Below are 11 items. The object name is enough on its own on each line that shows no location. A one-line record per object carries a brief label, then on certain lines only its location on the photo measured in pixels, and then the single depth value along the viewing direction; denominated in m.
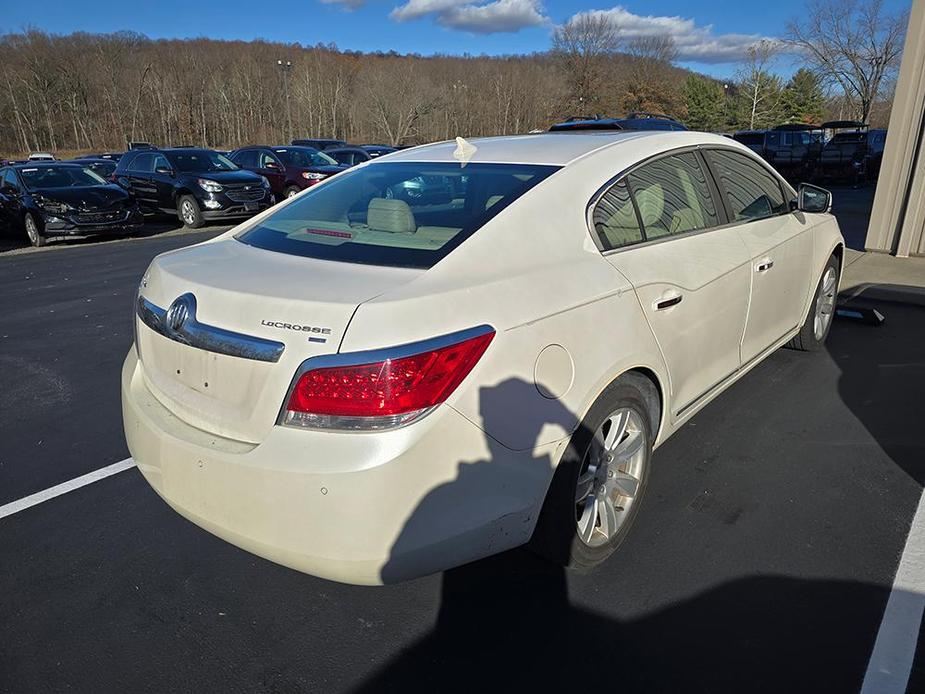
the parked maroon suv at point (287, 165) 16.52
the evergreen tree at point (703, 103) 63.66
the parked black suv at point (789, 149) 21.20
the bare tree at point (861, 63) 41.00
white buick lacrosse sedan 1.83
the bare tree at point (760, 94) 53.78
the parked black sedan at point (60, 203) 11.75
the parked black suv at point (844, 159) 21.39
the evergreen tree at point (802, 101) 64.19
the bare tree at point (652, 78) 72.25
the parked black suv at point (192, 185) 14.00
